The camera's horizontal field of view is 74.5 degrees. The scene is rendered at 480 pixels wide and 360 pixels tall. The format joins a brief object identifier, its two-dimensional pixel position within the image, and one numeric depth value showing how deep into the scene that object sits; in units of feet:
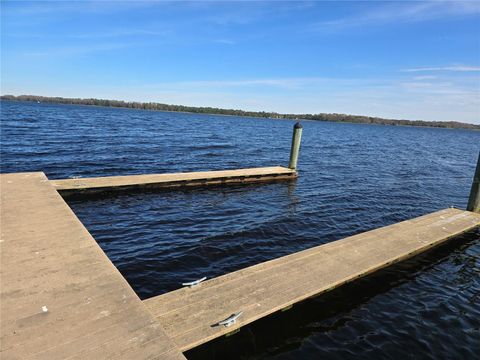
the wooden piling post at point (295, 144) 62.39
